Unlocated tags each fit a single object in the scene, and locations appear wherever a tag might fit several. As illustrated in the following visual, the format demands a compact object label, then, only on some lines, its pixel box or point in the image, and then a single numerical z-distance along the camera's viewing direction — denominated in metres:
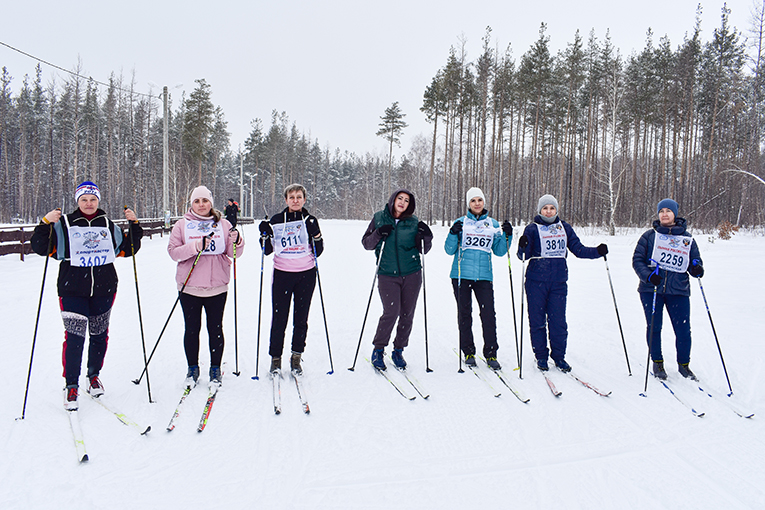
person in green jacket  4.09
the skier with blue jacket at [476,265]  4.15
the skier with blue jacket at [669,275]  3.90
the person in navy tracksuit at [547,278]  4.11
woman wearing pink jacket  3.57
